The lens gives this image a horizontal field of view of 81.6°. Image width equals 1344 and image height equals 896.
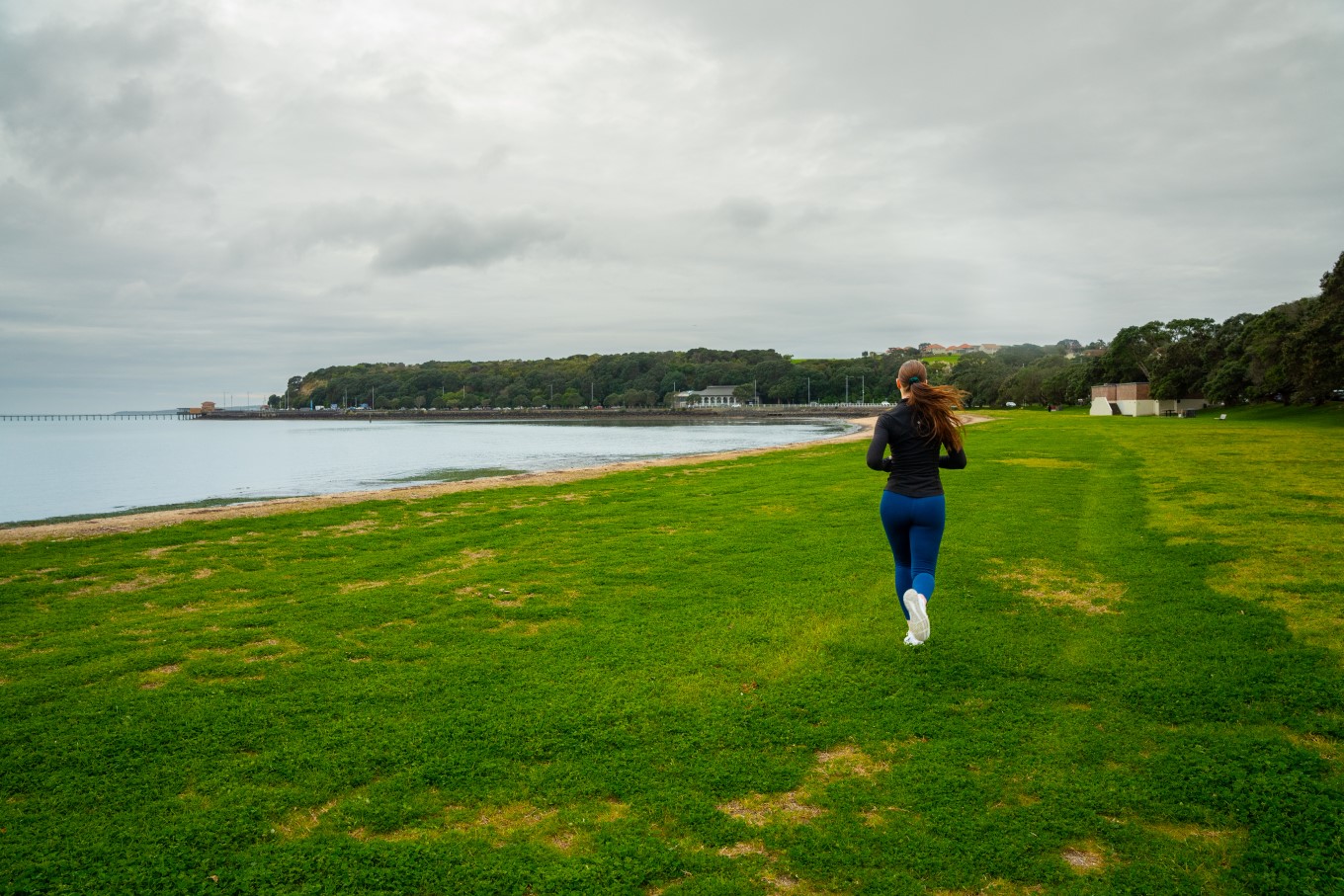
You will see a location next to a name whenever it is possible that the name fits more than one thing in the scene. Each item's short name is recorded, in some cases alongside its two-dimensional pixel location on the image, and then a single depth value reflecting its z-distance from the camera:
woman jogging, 5.75
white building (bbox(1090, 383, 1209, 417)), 62.66
